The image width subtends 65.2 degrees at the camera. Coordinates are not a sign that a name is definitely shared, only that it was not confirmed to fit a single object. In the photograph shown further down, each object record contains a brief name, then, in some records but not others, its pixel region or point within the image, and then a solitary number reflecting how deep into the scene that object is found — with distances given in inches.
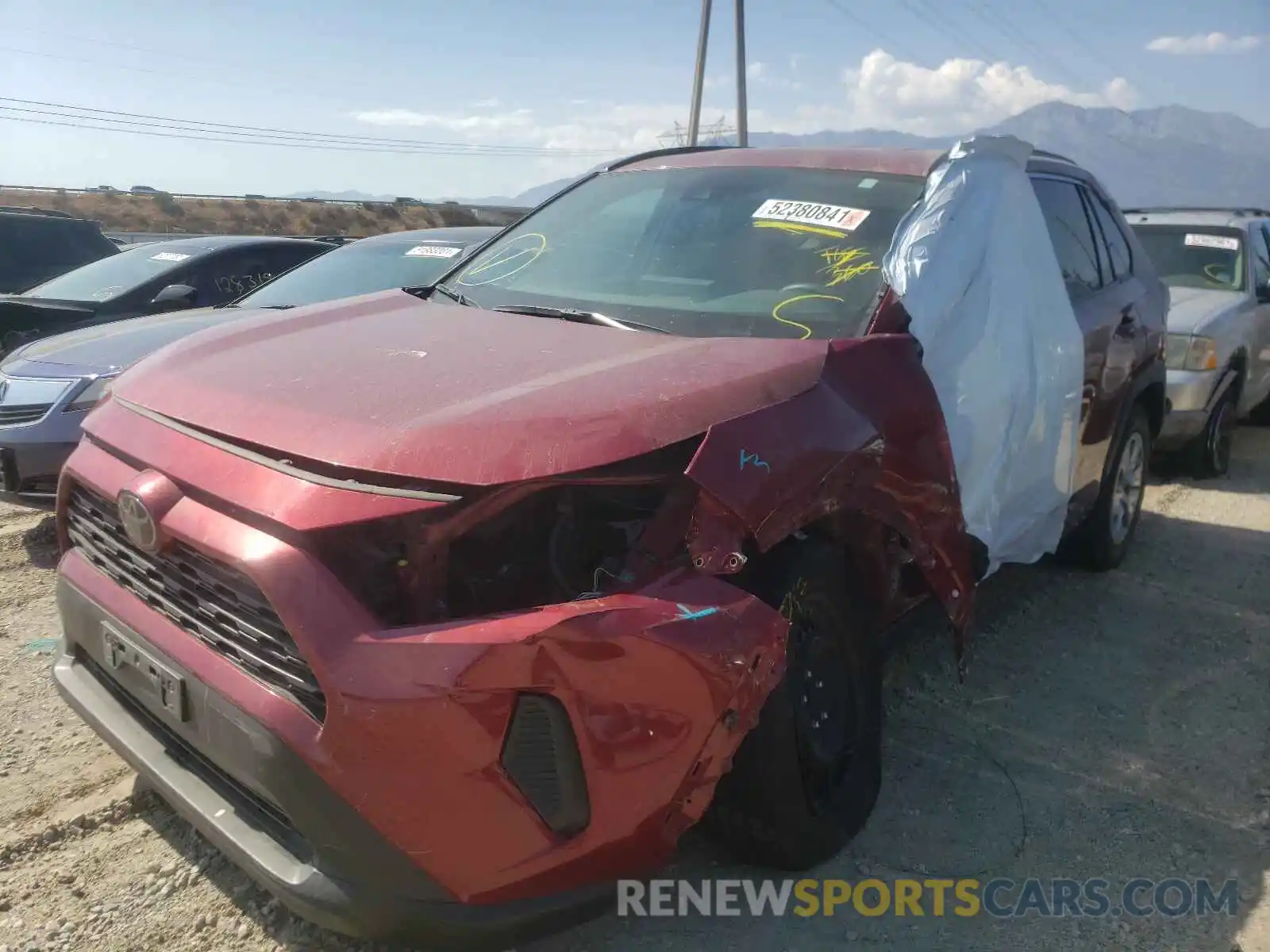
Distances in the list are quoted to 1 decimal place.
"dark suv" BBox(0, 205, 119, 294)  382.9
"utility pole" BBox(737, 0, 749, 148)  1188.5
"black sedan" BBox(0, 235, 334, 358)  252.5
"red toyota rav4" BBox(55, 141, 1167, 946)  69.7
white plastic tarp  117.4
